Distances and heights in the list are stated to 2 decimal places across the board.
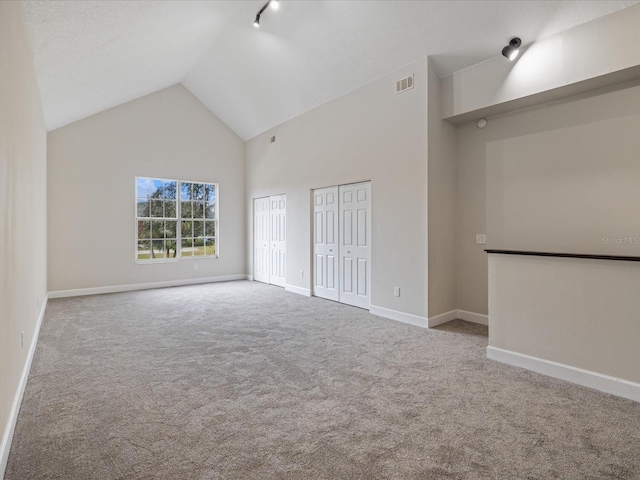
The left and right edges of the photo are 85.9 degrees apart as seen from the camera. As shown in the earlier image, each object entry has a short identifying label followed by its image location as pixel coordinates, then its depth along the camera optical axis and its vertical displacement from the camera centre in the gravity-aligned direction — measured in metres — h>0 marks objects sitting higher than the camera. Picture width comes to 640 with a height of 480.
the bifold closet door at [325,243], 5.85 -0.04
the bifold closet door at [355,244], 5.24 -0.05
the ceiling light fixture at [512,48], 3.71 +2.08
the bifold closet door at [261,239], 7.77 +0.06
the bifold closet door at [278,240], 7.12 +0.03
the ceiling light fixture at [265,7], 4.34 +3.05
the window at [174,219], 7.21 +0.51
